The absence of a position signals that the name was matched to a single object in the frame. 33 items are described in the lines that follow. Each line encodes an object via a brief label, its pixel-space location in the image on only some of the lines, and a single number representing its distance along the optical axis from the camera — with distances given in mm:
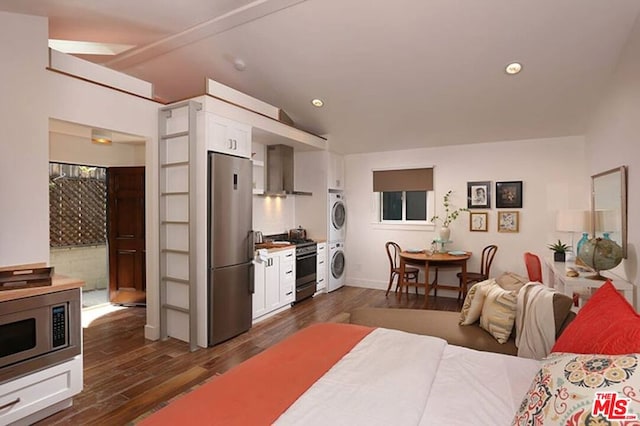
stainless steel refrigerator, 3463
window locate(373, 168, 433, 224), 5684
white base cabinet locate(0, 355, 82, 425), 2072
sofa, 2064
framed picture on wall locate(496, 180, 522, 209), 5051
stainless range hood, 5359
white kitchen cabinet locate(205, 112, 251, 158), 3459
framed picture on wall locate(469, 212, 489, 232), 5254
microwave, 2082
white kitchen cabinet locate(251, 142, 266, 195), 5238
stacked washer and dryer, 5848
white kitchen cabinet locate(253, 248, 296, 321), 4224
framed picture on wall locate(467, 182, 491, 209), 5246
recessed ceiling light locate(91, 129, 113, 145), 3946
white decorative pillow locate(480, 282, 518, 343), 2307
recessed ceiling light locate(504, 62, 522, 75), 3553
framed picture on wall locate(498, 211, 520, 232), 5059
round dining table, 4805
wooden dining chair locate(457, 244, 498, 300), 4961
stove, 5047
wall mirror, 3158
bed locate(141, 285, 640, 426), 932
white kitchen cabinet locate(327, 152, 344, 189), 5805
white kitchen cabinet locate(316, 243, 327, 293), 5574
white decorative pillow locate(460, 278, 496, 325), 2568
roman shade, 5660
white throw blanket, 2047
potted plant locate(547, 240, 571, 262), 4211
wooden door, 4918
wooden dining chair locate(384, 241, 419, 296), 5395
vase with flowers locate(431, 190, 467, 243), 5406
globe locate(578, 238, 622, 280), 3045
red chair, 4066
